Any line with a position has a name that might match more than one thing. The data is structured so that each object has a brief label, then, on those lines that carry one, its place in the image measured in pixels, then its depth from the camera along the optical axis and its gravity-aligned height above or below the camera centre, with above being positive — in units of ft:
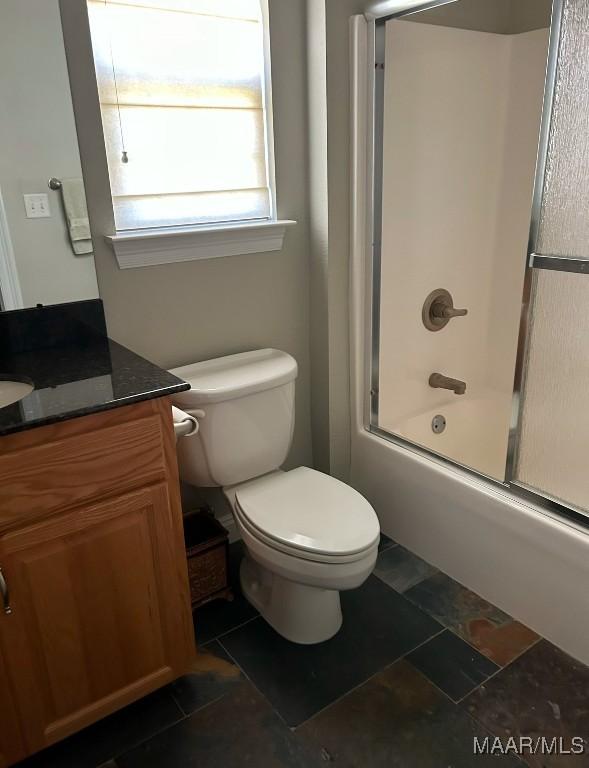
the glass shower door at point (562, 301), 5.17 -1.26
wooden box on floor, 6.13 -3.71
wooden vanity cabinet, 4.02 -2.68
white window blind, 5.51 +0.64
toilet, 5.28 -3.00
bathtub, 5.51 -3.35
